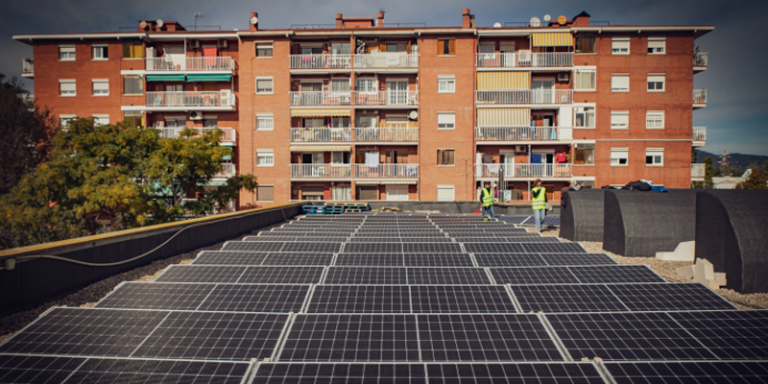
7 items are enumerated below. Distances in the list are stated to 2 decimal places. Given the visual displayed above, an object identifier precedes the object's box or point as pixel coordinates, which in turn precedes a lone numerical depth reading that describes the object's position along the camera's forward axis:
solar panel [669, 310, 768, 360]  4.11
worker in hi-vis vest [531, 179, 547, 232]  14.83
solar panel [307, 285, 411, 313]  5.70
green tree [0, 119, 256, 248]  17.02
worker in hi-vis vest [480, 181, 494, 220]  18.97
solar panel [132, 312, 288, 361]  4.05
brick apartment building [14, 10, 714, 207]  31.80
